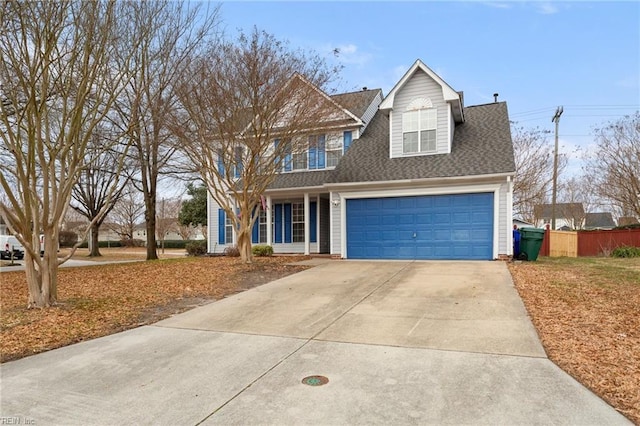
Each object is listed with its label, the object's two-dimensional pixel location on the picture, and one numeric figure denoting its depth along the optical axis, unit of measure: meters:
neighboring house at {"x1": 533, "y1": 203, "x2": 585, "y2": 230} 39.56
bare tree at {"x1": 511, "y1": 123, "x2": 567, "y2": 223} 25.44
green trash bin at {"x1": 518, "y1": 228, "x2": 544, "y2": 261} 12.70
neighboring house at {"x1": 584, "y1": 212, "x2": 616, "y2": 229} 47.15
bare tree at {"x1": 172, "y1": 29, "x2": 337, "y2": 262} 11.10
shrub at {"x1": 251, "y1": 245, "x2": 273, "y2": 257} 15.83
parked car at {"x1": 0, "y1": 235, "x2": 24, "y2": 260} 22.59
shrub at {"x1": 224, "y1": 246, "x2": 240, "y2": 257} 16.34
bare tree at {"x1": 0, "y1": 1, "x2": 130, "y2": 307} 6.38
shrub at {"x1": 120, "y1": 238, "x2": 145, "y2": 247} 41.47
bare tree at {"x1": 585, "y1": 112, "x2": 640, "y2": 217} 21.28
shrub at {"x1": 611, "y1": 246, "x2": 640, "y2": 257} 16.39
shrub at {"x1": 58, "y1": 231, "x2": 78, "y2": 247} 39.44
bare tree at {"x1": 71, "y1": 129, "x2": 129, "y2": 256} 25.32
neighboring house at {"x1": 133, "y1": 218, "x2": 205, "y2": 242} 50.39
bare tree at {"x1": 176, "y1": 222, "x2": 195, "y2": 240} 46.66
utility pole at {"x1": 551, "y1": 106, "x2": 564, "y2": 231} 22.33
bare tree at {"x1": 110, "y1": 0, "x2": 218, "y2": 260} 8.23
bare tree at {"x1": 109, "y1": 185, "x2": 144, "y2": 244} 39.65
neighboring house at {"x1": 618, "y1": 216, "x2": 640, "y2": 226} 27.27
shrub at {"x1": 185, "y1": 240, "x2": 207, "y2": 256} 19.64
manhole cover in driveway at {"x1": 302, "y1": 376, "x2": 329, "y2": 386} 3.65
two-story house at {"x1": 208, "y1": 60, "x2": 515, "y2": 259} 12.60
